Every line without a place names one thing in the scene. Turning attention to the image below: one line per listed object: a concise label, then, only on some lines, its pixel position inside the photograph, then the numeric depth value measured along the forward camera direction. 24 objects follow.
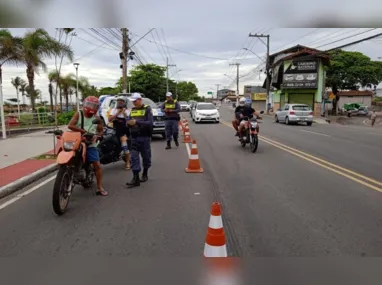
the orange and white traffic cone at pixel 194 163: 8.07
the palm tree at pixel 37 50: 21.09
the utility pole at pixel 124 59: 25.18
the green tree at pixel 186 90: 113.12
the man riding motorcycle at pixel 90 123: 5.89
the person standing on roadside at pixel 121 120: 8.16
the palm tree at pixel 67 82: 44.34
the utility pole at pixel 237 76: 74.24
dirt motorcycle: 4.99
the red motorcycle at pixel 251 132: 10.89
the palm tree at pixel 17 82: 71.38
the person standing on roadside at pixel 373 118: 30.30
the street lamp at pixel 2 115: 14.18
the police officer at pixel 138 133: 6.66
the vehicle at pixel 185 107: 50.06
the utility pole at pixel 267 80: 42.01
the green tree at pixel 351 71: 44.91
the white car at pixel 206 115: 25.34
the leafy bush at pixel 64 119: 23.09
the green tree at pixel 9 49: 18.80
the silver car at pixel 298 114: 25.55
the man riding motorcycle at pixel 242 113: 11.50
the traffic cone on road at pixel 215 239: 3.38
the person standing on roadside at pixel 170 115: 11.98
